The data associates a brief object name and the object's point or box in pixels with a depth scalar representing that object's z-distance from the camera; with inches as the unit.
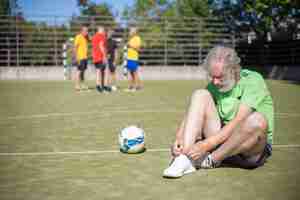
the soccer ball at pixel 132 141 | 211.5
